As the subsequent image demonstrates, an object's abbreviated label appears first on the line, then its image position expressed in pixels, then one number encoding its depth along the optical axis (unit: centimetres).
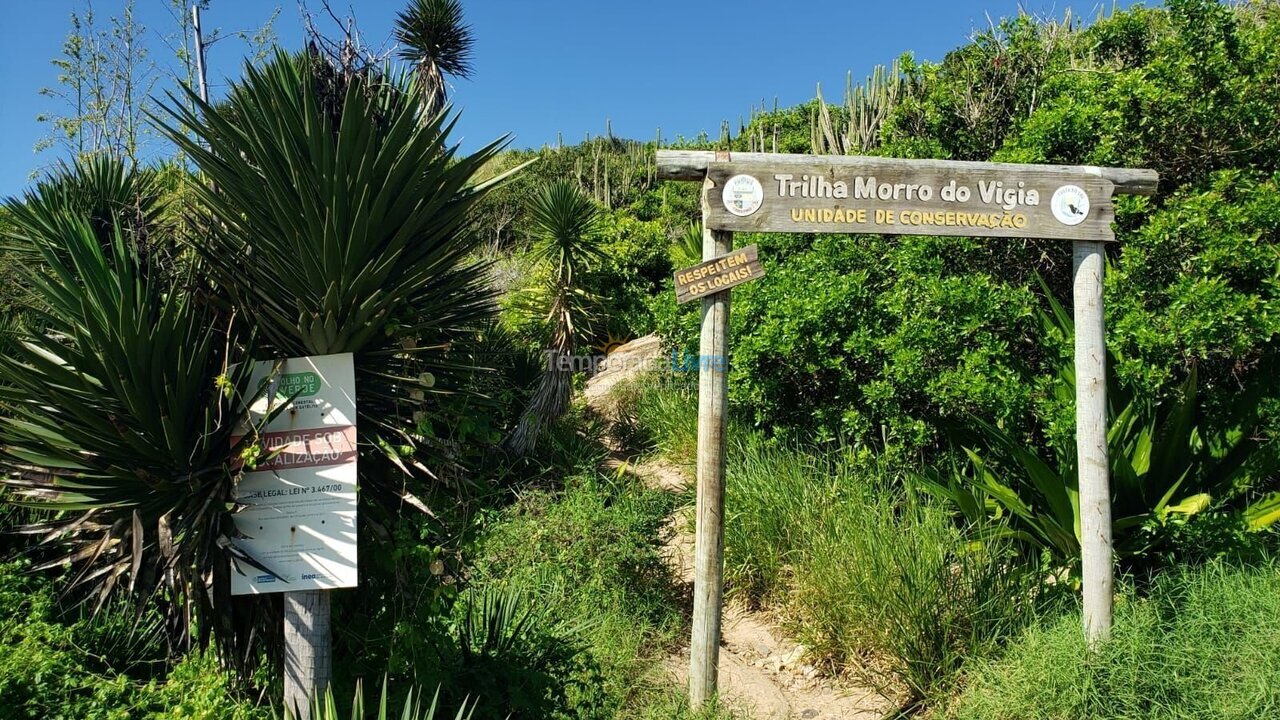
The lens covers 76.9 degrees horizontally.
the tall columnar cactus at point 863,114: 1087
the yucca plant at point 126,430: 278
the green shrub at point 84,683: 302
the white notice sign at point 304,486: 293
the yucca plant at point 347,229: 293
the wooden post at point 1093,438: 423
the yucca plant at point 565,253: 1024
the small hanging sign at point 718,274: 410
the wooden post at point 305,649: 304
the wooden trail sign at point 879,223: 418
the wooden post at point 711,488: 420
